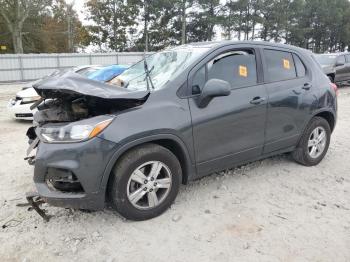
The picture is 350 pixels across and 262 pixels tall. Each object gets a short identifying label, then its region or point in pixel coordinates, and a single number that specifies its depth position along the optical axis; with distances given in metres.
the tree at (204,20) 39.16
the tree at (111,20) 37.09
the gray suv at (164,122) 3.09
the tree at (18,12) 28.92
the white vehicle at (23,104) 8.41
